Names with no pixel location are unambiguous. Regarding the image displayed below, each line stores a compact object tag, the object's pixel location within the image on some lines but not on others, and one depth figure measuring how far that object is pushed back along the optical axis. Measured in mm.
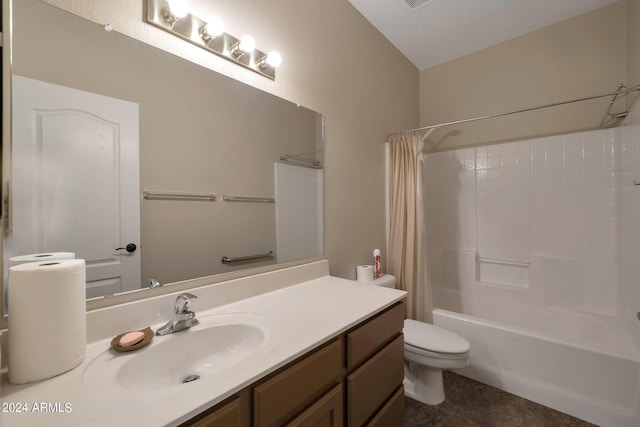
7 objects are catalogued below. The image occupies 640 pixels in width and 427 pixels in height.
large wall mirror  740
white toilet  1458
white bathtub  1379
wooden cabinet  634
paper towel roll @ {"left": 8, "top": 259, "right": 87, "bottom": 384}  581
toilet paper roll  1830
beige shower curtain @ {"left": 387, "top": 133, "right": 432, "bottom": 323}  2111
